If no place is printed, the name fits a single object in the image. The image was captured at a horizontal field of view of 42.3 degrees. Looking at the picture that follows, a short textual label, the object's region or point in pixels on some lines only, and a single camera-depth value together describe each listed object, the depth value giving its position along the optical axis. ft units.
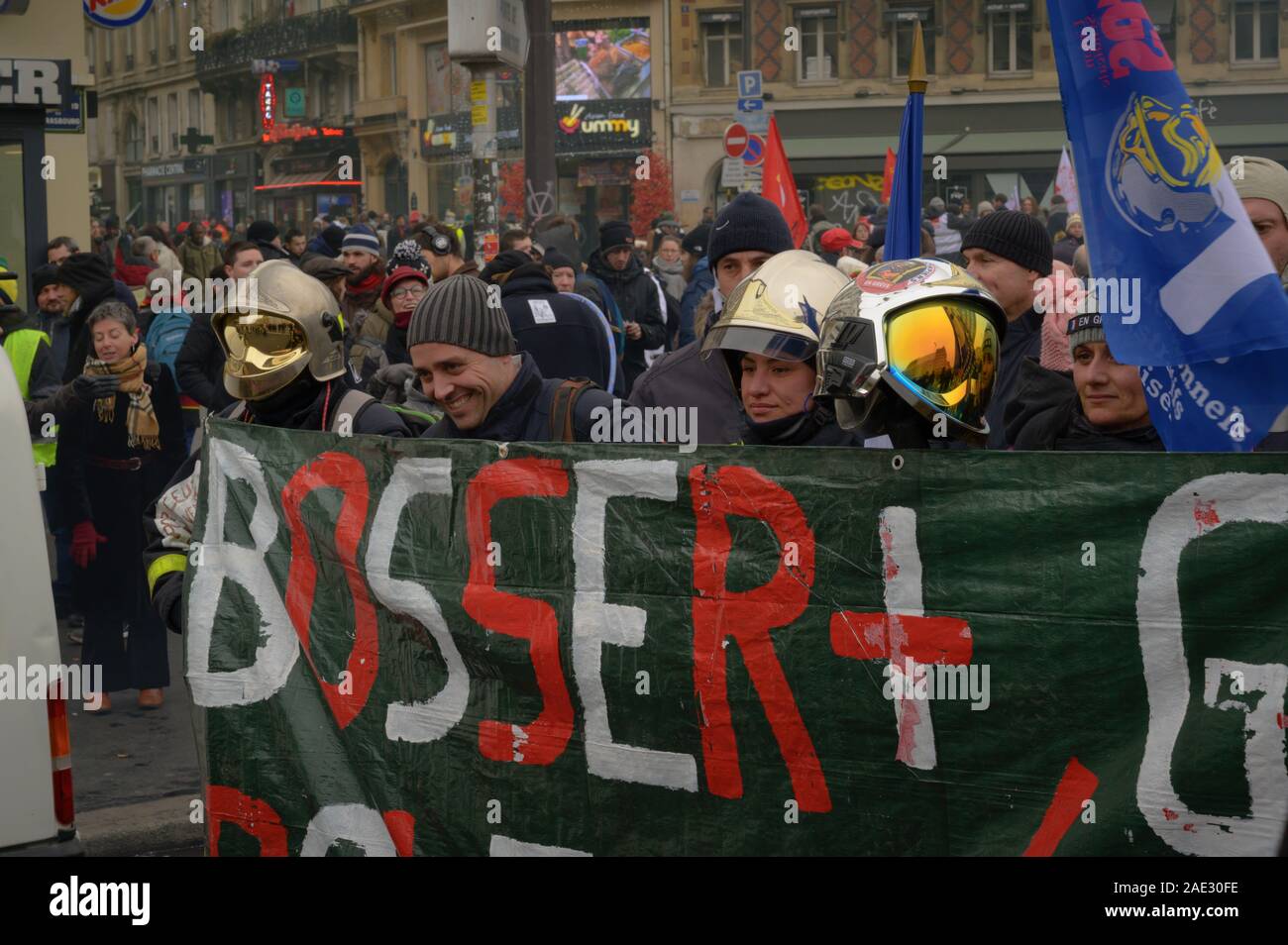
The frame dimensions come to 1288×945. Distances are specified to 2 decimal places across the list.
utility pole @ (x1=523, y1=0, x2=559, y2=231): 41.16
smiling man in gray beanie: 14.98
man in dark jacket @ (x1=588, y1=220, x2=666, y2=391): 40.40
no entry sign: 50.49
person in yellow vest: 28.71
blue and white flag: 11.79
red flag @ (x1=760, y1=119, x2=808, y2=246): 34.99
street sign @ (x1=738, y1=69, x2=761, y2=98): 52.42
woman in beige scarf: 25.36
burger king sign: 59.82
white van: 11.35
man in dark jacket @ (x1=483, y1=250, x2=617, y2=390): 25.49
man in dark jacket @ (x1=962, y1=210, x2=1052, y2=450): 18.63
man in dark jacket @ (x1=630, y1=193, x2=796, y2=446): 16.15
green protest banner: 10.14
